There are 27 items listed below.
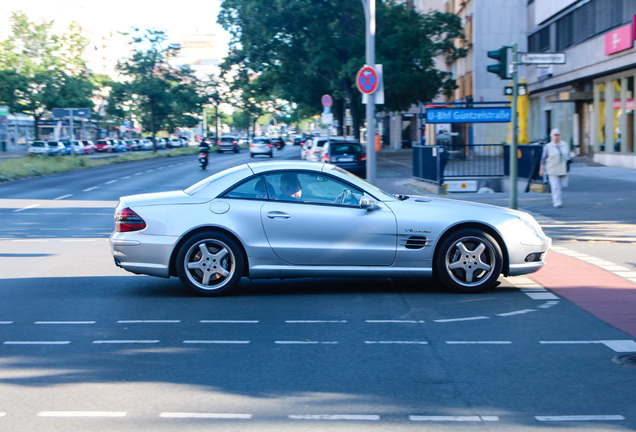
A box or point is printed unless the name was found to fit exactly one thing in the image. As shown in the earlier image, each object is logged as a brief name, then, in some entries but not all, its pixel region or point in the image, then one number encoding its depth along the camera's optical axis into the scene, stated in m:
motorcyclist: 41.66
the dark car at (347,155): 31.33
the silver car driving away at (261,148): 63.78
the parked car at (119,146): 92.86
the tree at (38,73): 70.50
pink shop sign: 30.48
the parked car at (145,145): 99.12
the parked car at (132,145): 96.19
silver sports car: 8.54
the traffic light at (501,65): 15.42
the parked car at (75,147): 75.95
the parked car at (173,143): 103.41
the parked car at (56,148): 71.88
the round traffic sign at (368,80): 19.86
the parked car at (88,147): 82.97
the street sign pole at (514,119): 15.21
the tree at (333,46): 44.81
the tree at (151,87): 71.81
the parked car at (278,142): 92.86
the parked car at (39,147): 70.51
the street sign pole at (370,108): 20.44
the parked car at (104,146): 88.97
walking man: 17.86
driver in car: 8.77
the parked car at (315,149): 34.73
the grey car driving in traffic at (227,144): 78.62
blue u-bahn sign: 22.56
